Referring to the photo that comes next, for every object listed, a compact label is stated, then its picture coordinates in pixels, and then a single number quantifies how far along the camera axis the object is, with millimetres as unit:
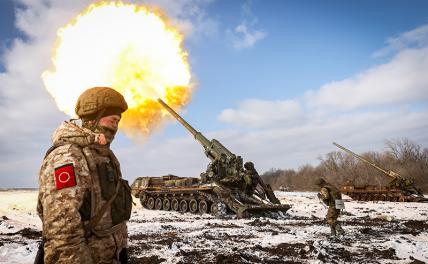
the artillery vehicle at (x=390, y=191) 29781
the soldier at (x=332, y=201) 11281
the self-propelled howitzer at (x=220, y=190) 18984
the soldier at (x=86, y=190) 2488
